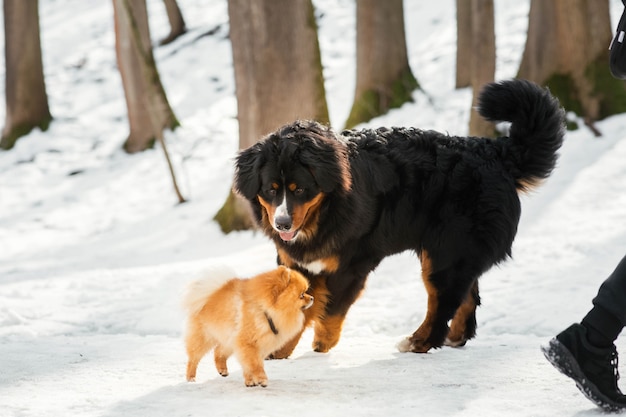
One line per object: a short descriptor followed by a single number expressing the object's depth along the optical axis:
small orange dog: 4.42
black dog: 5.27
